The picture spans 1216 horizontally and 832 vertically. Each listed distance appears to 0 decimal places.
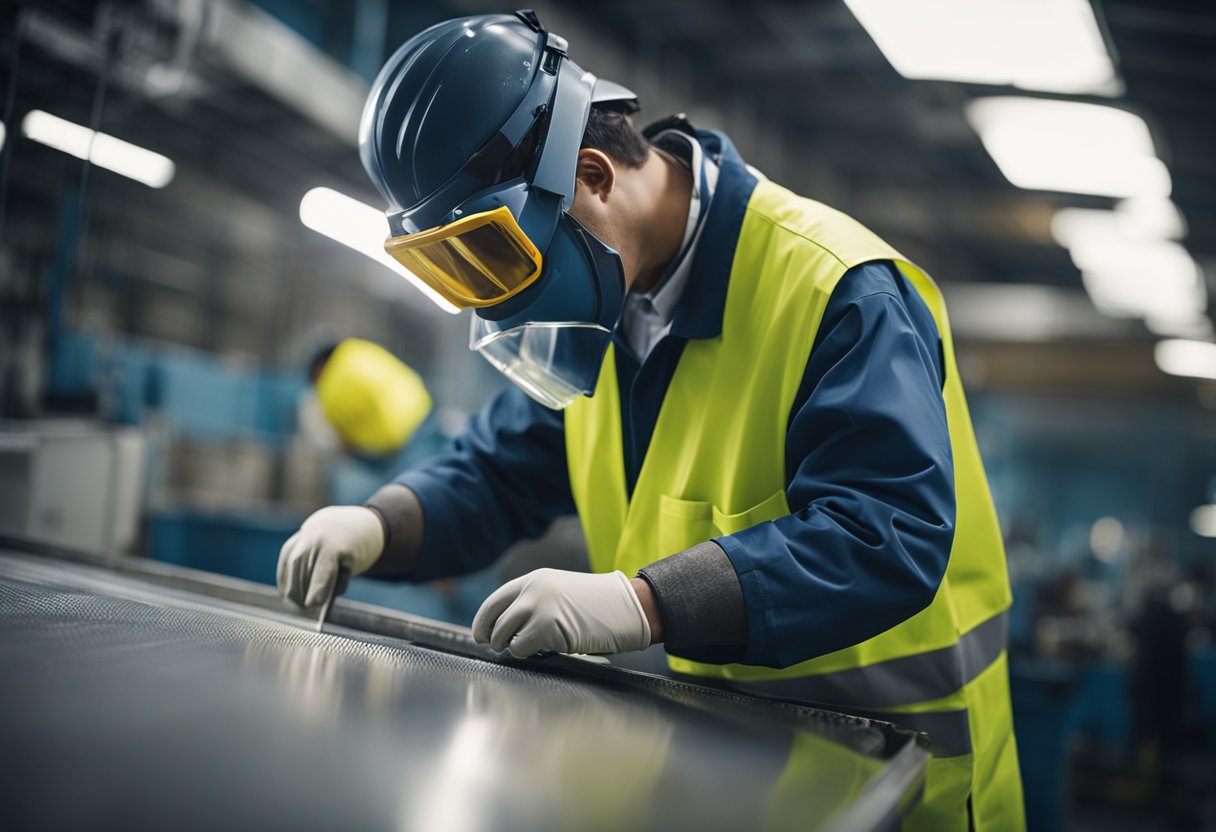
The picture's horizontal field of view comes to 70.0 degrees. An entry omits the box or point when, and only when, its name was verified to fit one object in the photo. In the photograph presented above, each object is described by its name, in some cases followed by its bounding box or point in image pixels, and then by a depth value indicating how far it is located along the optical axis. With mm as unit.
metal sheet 578
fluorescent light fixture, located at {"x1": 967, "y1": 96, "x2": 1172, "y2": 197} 4383
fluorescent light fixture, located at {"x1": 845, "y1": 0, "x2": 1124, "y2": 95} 3215
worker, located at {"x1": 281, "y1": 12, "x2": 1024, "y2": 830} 980
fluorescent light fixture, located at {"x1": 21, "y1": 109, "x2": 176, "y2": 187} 2315
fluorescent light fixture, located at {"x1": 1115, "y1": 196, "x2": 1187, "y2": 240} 5543
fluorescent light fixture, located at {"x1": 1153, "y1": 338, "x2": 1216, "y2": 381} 8719
